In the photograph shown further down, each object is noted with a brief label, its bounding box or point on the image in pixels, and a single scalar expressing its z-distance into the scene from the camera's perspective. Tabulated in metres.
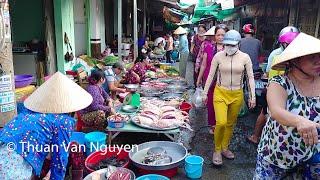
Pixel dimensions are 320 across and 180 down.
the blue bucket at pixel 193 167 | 4.23
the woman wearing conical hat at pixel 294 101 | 2.29
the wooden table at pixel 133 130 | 4.86
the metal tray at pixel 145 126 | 4.93
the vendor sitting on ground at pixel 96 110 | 4.95
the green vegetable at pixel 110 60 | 9.62
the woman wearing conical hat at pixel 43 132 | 2.60
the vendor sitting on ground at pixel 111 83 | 6.68
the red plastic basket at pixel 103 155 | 4.18
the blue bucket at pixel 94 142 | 4.43
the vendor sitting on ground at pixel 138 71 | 8.24
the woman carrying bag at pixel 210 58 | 5.65
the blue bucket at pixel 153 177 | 3.75
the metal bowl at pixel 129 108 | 5.71
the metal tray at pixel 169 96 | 7.02
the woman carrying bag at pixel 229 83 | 4.55
